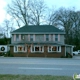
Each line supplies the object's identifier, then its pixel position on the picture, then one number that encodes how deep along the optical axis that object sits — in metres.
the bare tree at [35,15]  61.47
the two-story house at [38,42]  45.16
